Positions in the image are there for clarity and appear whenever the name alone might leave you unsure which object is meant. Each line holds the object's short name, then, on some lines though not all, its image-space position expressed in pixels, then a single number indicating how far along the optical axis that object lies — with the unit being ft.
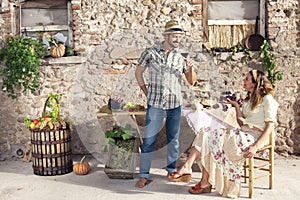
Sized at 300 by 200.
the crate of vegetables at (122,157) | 14.88
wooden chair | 12.32
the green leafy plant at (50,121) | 15.47
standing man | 13.80
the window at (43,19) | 18.52
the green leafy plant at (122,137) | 15.15
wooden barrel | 15.40
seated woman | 12.23
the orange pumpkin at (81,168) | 15.56
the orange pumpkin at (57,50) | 17.90
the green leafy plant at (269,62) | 17.21
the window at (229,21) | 17.92
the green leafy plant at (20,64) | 17.56
